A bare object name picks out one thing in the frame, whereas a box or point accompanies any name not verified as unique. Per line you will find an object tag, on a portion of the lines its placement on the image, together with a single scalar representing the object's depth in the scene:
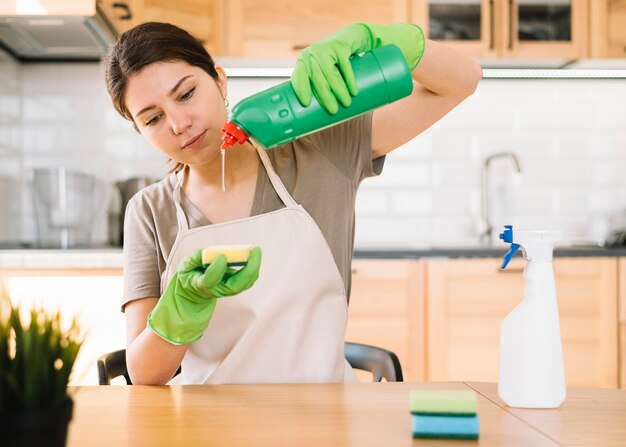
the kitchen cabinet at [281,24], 2.68
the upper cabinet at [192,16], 2.60
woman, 1.20
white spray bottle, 0.82
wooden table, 0.71
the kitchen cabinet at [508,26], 2.72
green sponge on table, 0.70
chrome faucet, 2.82
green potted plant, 0.48
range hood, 2.24
